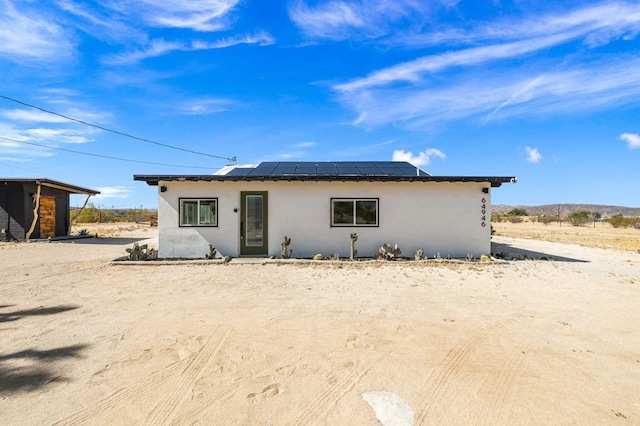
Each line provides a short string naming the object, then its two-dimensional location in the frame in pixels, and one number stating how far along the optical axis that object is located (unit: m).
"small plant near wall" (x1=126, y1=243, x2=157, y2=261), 10.17
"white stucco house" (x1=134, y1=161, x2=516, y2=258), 10.91
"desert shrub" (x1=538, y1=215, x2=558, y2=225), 37.88
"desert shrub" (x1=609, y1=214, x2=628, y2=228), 30.98
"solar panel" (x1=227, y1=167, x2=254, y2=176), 11.66
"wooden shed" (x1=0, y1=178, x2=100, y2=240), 16.81
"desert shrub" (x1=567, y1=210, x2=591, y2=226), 34.51
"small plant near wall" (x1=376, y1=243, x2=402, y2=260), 10.48
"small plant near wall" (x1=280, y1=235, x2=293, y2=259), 10.65
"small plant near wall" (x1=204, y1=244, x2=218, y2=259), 10.69
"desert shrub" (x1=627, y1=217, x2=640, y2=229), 31.31
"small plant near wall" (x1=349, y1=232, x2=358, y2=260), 10.49
